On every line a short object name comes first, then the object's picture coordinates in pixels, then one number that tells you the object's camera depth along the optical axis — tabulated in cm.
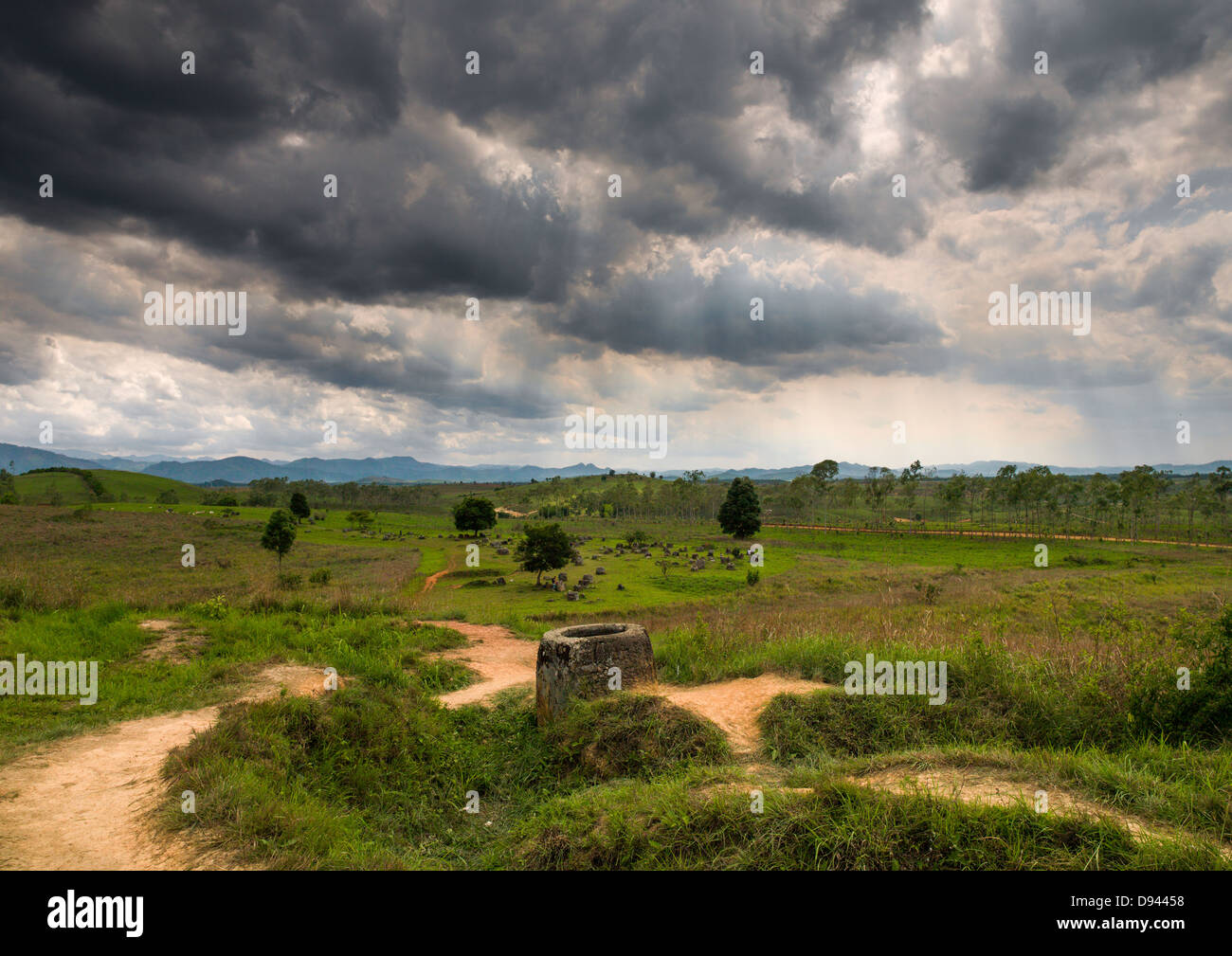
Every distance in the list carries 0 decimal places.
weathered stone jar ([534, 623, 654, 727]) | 921
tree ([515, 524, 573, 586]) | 4025
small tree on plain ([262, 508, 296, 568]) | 3853
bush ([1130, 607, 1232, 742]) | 688
